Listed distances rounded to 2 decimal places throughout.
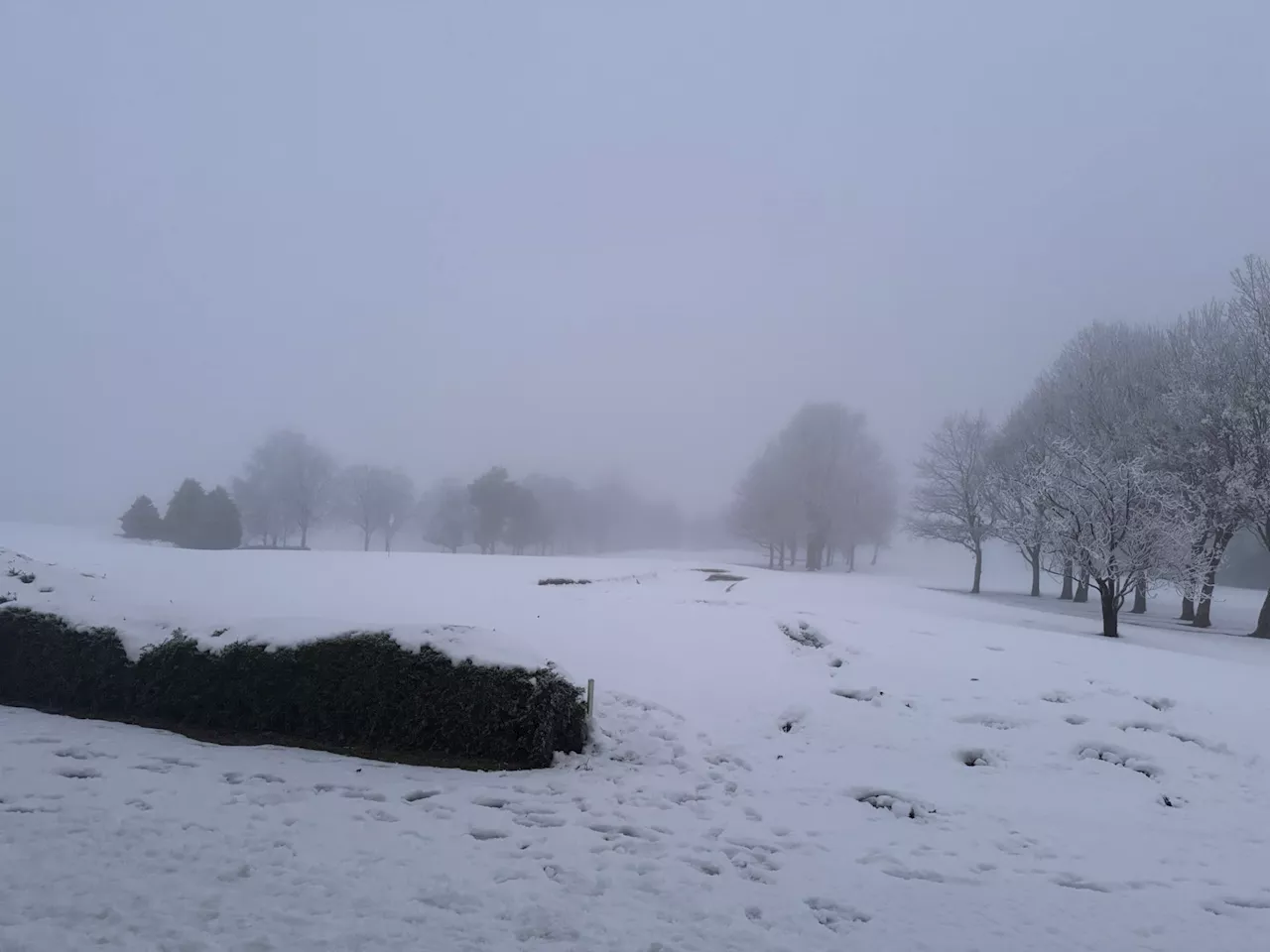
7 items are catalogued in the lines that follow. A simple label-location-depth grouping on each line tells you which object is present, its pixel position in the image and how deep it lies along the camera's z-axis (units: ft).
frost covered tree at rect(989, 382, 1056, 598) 84.12
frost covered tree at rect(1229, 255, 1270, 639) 63.77
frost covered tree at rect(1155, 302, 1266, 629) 64.39
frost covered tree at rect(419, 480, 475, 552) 174.50
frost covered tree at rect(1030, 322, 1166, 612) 78.33
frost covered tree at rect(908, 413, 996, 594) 108.37
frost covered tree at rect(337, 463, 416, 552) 167.22
